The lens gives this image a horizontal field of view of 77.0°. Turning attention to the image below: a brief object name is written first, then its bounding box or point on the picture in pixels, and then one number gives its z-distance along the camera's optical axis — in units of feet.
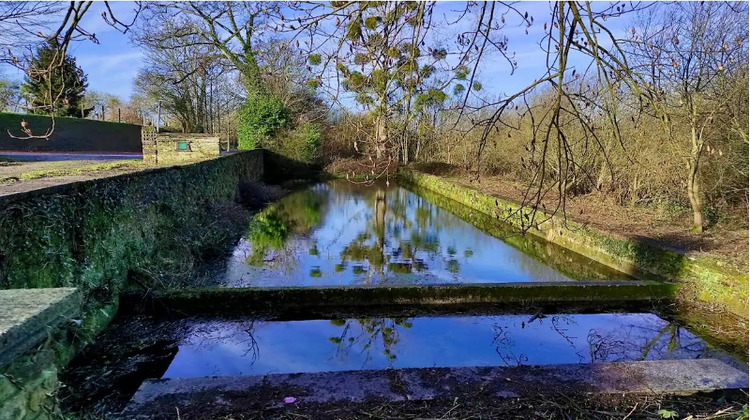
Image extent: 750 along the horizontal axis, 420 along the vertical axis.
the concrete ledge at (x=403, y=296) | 19.42
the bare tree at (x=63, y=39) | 7.66
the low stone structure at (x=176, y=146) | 48.16
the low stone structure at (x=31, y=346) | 3.25
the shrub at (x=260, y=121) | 80.77
